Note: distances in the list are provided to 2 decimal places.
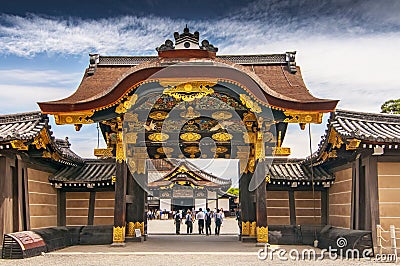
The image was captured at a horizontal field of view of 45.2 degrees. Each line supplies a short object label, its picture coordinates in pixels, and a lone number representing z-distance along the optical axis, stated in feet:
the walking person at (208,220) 77.19
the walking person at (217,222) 76.12
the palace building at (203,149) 41.73
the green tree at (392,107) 112.98
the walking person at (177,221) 80.62
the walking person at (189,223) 83.26
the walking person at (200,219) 78.48
